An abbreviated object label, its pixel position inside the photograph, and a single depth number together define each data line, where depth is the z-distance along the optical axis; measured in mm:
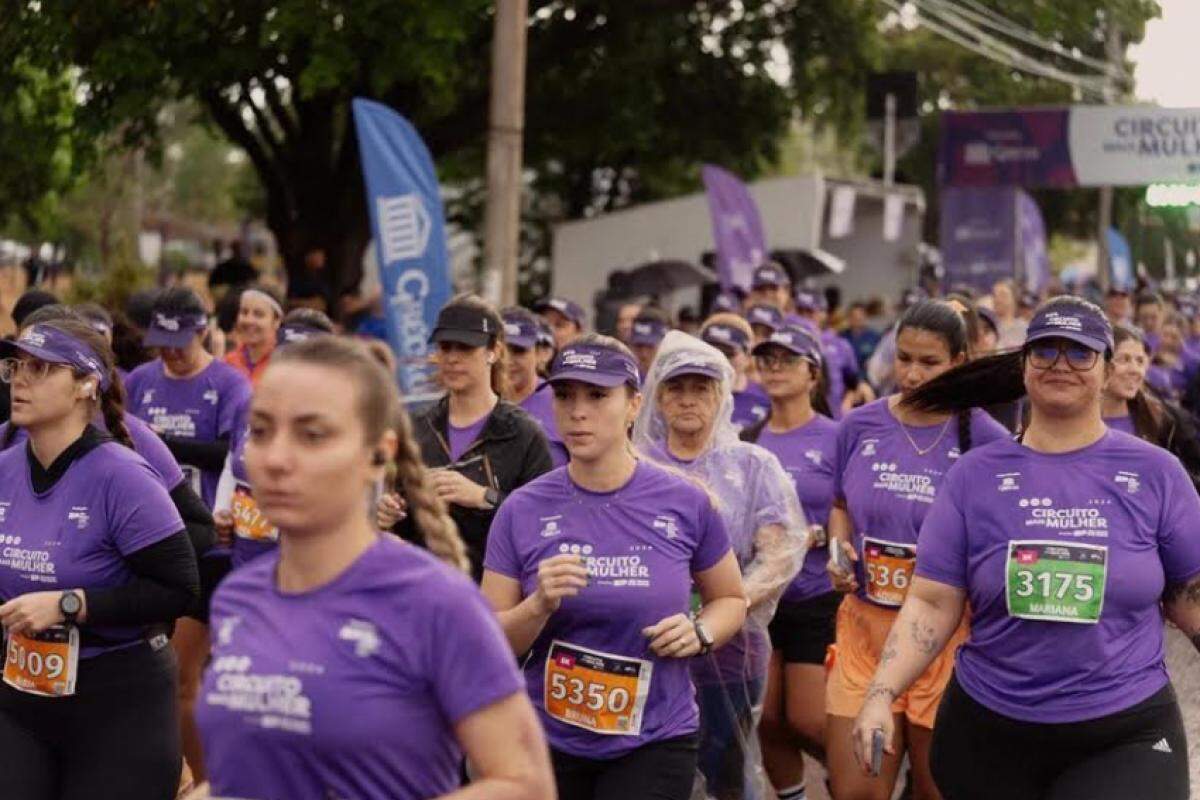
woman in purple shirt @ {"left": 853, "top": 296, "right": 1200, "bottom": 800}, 5621
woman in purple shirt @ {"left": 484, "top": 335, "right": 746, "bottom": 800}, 5902
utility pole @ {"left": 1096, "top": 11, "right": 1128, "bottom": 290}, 27547
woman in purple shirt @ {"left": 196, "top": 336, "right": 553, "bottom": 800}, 3582
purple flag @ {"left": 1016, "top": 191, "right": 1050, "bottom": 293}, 32844
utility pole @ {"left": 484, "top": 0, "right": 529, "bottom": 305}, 14289
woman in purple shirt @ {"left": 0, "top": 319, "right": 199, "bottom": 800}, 5824
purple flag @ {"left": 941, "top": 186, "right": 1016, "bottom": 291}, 29344
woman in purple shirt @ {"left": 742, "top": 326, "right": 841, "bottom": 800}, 8484
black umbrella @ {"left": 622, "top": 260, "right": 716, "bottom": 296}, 23438
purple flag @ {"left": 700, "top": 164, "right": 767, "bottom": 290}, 21625
